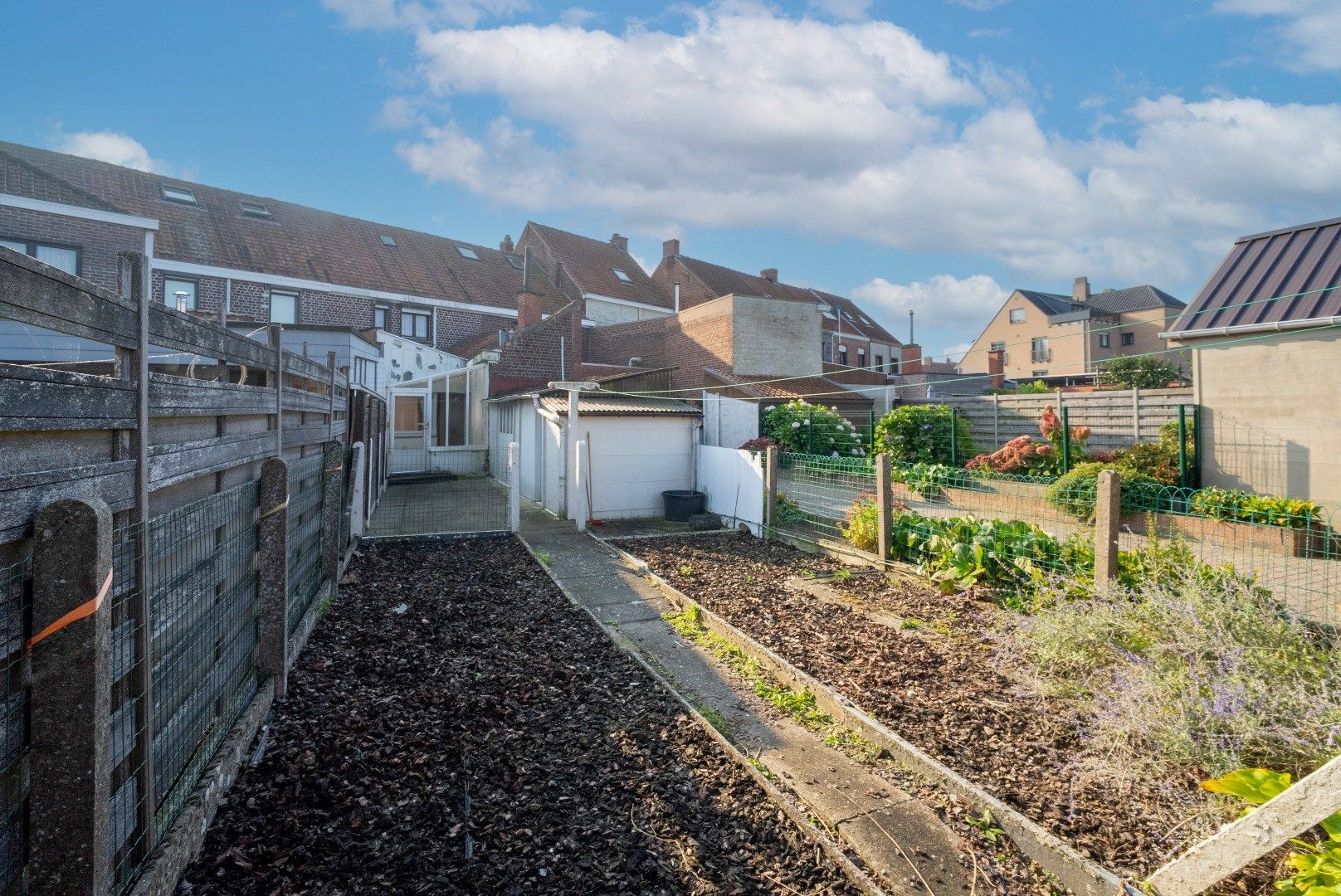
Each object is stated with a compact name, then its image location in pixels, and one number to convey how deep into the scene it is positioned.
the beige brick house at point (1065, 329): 45.38
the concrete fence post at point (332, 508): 6.26
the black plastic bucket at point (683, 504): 12.06
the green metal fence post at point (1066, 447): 12.67
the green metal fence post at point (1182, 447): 11.49
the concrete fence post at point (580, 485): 11.29
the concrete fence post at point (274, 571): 3.85
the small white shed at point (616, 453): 12.12
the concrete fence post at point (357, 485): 8.73
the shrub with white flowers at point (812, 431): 16.08
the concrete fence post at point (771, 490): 10.48
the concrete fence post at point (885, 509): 8.09
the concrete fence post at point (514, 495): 10.51
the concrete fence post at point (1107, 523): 5.49
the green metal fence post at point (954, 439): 15.13
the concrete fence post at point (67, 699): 1.68
